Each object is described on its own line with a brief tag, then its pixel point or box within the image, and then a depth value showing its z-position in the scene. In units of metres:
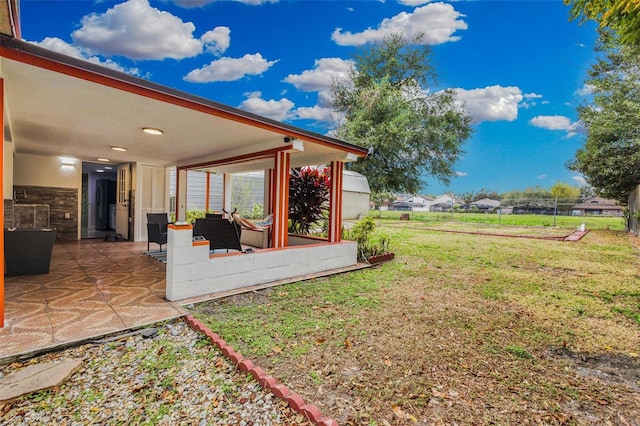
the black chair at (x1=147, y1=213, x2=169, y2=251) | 6.70
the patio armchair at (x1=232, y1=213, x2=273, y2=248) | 6.27
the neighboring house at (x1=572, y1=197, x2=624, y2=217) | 19.51
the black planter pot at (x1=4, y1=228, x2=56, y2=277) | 4.55
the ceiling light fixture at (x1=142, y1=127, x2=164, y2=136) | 4.62
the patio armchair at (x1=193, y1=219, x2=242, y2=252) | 5.28
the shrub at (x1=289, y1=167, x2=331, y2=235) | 7.34
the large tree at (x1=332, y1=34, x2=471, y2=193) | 15.20
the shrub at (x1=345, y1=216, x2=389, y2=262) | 6.92
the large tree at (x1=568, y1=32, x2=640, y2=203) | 11.52
